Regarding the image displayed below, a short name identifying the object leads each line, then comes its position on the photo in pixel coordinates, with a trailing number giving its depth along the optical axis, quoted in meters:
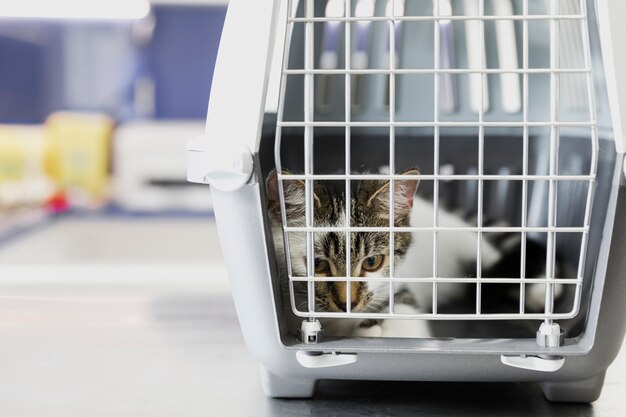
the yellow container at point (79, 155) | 2.73
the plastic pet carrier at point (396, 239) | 0.55
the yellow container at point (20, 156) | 2.68
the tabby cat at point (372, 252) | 0.73
